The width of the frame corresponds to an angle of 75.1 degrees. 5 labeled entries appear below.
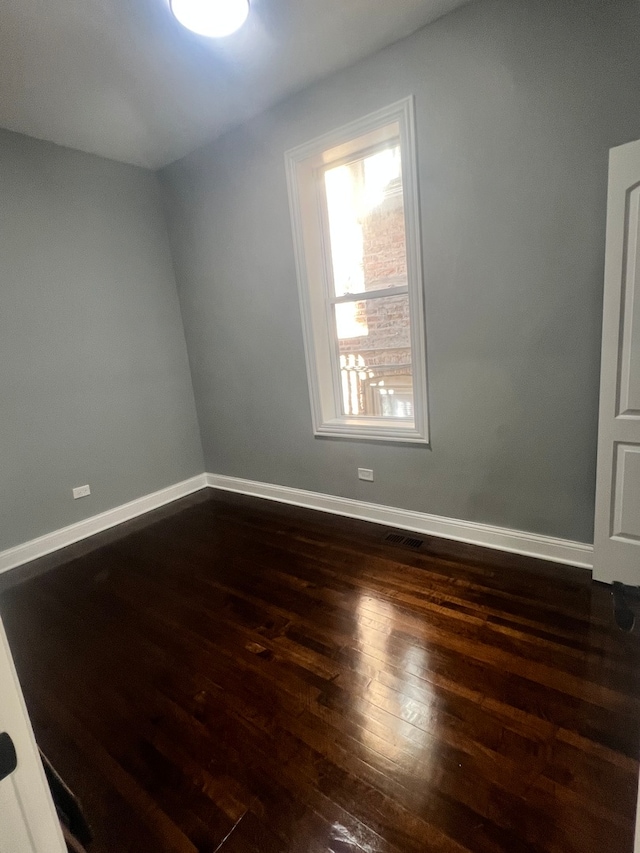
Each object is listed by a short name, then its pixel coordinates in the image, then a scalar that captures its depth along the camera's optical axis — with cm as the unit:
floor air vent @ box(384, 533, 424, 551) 273
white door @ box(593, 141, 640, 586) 178
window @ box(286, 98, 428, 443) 263
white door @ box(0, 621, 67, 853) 54
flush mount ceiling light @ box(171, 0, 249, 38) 182
